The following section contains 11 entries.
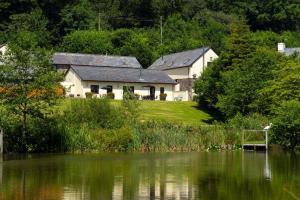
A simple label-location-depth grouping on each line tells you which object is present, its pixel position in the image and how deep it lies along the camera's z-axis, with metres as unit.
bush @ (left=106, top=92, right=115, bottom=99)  75.96
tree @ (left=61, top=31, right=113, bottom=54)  108.88
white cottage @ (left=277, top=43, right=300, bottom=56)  91.63
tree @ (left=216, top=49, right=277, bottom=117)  59.44
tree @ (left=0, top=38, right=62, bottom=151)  42.28
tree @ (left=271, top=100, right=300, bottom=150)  46.06
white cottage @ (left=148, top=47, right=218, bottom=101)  86.06
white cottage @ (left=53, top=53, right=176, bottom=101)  77.44
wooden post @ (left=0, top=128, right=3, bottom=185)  40.21
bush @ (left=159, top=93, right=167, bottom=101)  80.44
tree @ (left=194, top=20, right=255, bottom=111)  68.94
